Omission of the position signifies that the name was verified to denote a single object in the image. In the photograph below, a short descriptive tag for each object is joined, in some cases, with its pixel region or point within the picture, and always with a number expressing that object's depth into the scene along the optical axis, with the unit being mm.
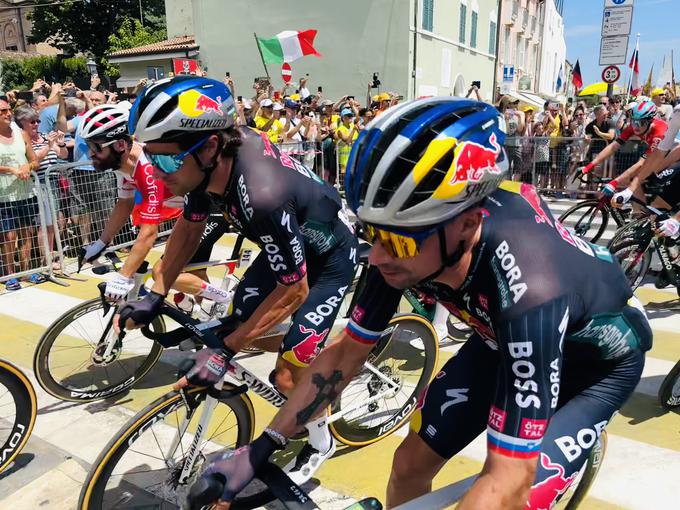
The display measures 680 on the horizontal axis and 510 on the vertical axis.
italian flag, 15617
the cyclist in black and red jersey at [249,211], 2613
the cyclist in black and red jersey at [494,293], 1517
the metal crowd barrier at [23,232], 6727
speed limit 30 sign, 12133
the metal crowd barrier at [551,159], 11586
